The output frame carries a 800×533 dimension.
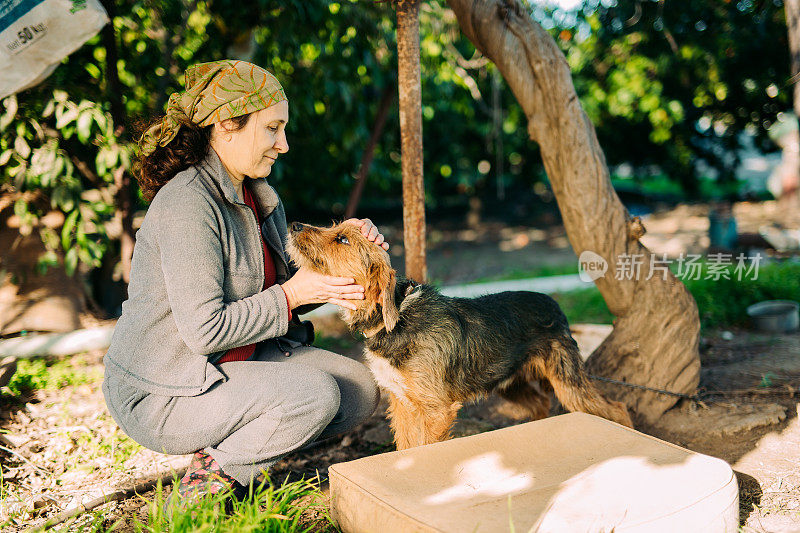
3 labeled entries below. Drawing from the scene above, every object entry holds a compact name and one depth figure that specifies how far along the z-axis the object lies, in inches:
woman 117.0
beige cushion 98.9
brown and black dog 133.0
